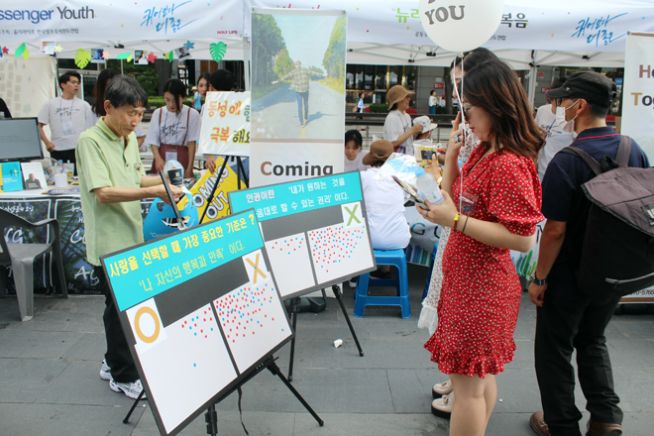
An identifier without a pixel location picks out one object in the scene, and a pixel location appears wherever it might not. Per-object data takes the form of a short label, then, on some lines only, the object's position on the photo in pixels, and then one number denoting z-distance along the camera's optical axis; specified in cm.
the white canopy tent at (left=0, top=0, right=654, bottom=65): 495
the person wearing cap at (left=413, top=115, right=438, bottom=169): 609
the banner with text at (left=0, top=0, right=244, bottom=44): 496
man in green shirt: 283
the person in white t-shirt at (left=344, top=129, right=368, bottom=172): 682
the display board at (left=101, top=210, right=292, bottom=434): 200
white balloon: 277
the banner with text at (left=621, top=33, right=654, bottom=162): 420
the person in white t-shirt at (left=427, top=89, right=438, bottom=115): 2235
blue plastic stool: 437
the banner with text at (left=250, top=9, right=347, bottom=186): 407
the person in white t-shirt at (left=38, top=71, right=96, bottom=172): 681
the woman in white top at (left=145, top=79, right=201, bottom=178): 629
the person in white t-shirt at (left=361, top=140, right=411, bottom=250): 438
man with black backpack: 238
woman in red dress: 195
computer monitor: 542
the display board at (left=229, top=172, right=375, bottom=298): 328
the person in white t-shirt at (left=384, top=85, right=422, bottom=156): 701
